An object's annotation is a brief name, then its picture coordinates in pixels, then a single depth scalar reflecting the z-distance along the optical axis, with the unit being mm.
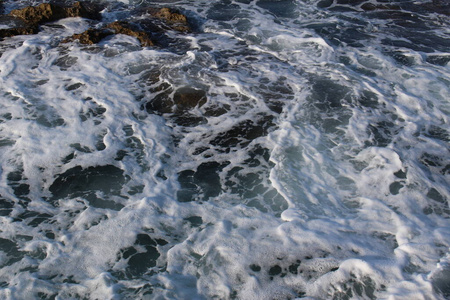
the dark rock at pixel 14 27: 8422
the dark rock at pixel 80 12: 9523
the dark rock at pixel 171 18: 9117
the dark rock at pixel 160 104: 6145
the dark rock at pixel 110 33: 8125
